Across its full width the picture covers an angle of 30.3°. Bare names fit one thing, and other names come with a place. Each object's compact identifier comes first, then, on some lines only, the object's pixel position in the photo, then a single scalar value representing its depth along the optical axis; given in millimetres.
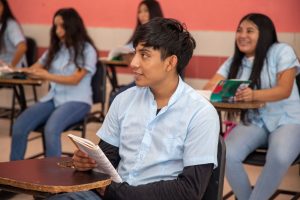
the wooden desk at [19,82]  3669
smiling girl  2850
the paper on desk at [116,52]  4880
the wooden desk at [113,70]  4799
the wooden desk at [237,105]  2947
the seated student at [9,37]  5234
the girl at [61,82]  3612
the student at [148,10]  4887
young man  1805
